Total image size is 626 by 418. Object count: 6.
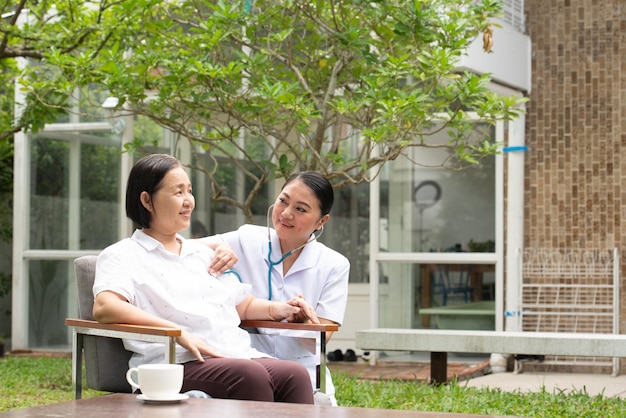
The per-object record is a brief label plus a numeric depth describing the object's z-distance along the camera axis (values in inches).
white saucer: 95.0
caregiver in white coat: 137.0
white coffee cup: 94.3
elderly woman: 117.2
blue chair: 321.7
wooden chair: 123.3
